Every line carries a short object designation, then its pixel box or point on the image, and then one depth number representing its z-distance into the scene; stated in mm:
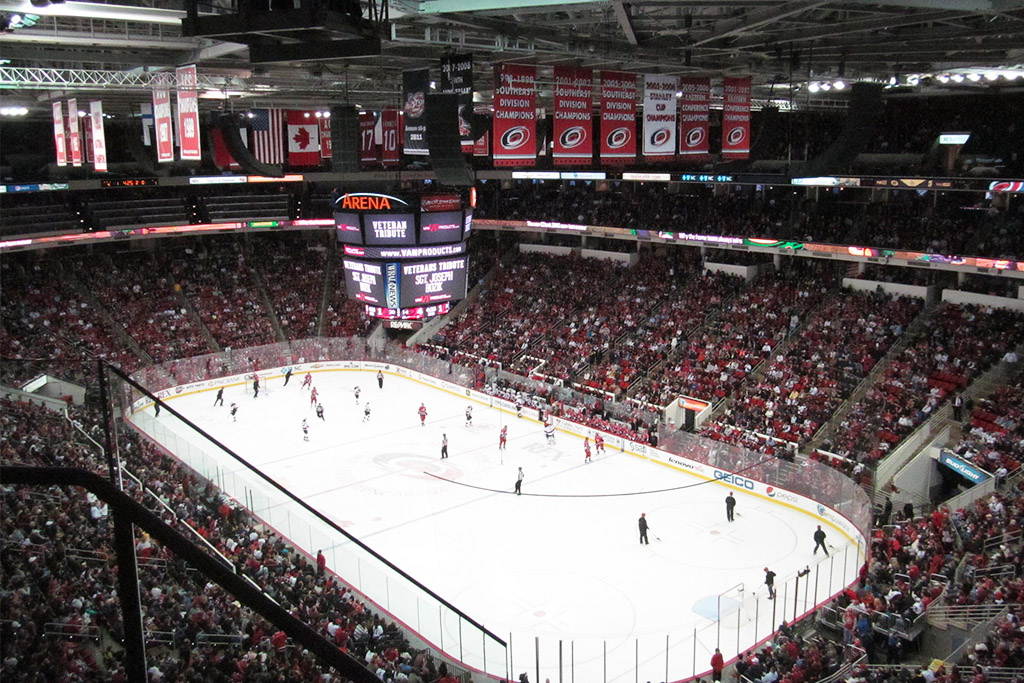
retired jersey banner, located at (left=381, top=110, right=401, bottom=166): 30375
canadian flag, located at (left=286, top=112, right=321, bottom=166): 33062
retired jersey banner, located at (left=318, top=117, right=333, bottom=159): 35562
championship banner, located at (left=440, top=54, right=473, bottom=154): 18375
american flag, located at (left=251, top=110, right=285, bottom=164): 30703
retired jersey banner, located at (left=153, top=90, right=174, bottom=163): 20086
